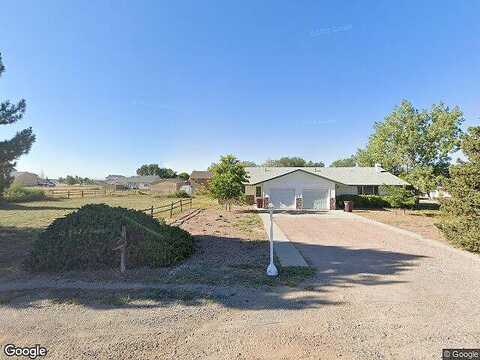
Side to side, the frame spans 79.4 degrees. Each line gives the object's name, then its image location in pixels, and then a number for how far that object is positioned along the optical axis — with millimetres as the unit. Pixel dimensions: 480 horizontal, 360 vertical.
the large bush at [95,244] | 7582
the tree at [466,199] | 10359
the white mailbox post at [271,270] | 7346
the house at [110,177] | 141000
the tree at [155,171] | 114481
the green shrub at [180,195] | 47900
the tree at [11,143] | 12461
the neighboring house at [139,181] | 97569
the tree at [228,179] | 25906
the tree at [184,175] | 95175
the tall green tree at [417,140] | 35156
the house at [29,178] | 87781
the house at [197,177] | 65700
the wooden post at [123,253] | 7460
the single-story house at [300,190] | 28109
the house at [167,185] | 68738
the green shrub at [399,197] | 25938
